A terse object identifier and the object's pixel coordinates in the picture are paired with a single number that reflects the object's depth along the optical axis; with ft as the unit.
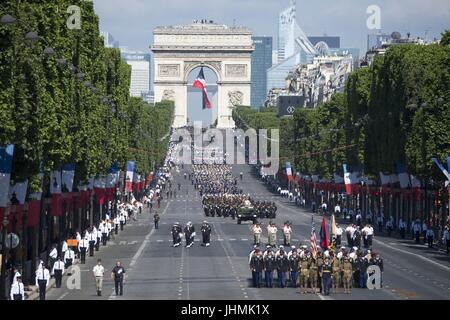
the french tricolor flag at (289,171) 583.66
